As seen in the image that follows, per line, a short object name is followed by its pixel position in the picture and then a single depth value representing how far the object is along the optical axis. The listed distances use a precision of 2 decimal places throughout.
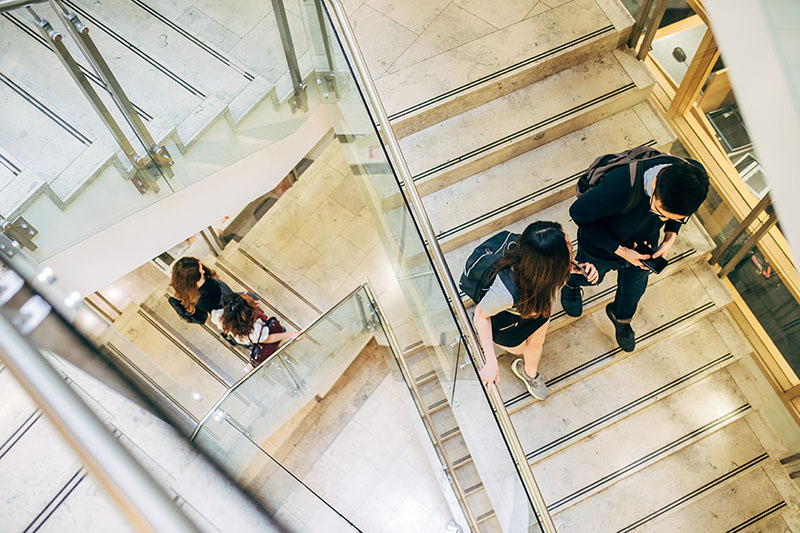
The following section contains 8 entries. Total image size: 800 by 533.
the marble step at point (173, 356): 7.11
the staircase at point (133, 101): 3.47
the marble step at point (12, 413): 2.30
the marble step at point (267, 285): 7.33
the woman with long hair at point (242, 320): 5.09
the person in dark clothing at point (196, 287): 4.74
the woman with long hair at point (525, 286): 2.76
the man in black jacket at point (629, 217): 2.71
